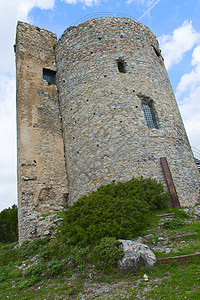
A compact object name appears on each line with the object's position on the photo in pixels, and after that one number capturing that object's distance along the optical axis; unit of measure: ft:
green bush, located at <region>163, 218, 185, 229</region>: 22.39
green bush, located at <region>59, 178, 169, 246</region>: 21.26
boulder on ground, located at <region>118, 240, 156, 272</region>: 16.44
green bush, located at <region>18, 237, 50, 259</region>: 25.31
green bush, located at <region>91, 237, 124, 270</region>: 17.25
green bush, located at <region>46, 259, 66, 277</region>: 19.06
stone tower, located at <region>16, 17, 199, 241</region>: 32.99
